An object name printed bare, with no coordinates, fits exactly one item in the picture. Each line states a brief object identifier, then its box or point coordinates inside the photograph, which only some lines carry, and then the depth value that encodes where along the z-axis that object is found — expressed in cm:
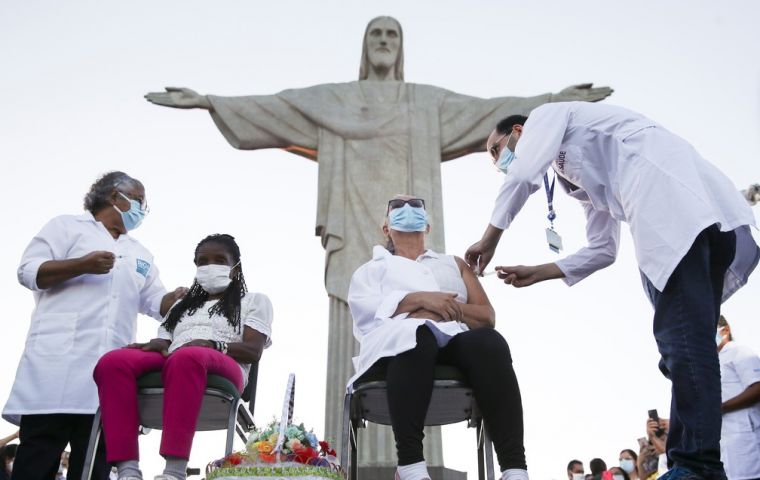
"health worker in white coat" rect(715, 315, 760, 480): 451
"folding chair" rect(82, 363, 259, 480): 332
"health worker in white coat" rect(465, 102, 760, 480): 258
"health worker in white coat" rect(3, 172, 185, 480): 366
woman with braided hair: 316
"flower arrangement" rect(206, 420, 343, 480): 274
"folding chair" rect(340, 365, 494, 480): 322
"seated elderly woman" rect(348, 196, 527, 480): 304
